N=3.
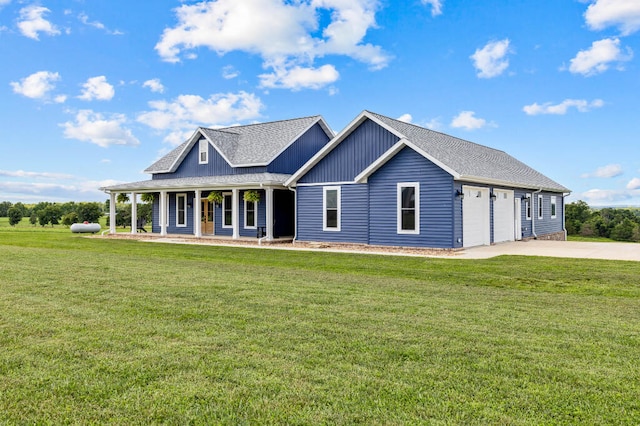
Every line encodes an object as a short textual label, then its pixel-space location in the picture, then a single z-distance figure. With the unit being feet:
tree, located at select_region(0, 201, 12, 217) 174.13
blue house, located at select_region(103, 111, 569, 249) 57.11
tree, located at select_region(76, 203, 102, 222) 136.67
